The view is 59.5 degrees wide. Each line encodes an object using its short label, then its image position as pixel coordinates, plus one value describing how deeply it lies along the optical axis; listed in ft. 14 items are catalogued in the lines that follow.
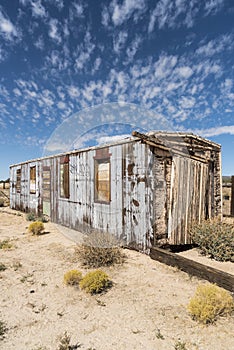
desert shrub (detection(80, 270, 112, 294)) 13.23
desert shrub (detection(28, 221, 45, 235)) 29.43
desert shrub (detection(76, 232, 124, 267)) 17.92
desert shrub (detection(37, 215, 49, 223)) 38.85
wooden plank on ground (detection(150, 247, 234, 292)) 12.84
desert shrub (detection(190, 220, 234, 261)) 18.22
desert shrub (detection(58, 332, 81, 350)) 8.41
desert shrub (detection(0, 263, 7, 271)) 16.98
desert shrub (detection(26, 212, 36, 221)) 40.43
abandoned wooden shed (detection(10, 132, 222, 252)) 19.92
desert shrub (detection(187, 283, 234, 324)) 10.15
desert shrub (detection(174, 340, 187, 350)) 8.48
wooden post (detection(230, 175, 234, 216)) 29.75
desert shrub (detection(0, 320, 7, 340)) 9.58
